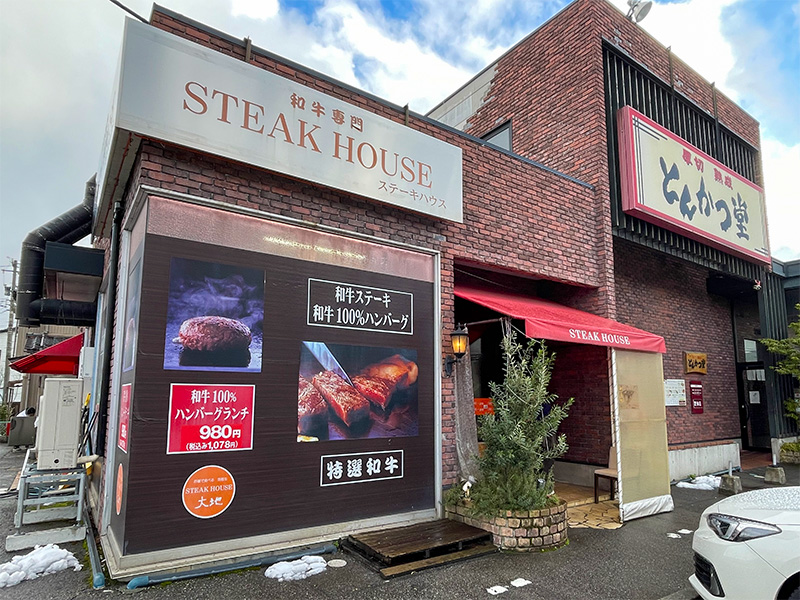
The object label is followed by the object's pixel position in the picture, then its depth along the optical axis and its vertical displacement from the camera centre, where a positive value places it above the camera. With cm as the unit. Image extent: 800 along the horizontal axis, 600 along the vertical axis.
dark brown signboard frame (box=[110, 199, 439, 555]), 468 -54
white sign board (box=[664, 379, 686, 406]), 1150 -24
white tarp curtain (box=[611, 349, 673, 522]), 737 -78
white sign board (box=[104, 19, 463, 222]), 475 +266
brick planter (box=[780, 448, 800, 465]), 1254 -181
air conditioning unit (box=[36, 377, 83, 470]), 632 -56
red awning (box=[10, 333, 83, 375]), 994 +37
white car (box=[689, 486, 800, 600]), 350 -118
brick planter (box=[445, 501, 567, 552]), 572 -163
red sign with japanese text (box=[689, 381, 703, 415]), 1219 -35
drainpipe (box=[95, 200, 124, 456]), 615 +58
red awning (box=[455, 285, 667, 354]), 668 +78
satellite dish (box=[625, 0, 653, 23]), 1109 +785
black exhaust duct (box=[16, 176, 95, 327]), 841 +201
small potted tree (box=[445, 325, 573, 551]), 581 -110
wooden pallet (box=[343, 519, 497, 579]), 501 -166
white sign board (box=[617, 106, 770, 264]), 963 +386
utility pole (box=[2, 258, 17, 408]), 2197 +188
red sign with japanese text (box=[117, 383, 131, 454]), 484 -35
